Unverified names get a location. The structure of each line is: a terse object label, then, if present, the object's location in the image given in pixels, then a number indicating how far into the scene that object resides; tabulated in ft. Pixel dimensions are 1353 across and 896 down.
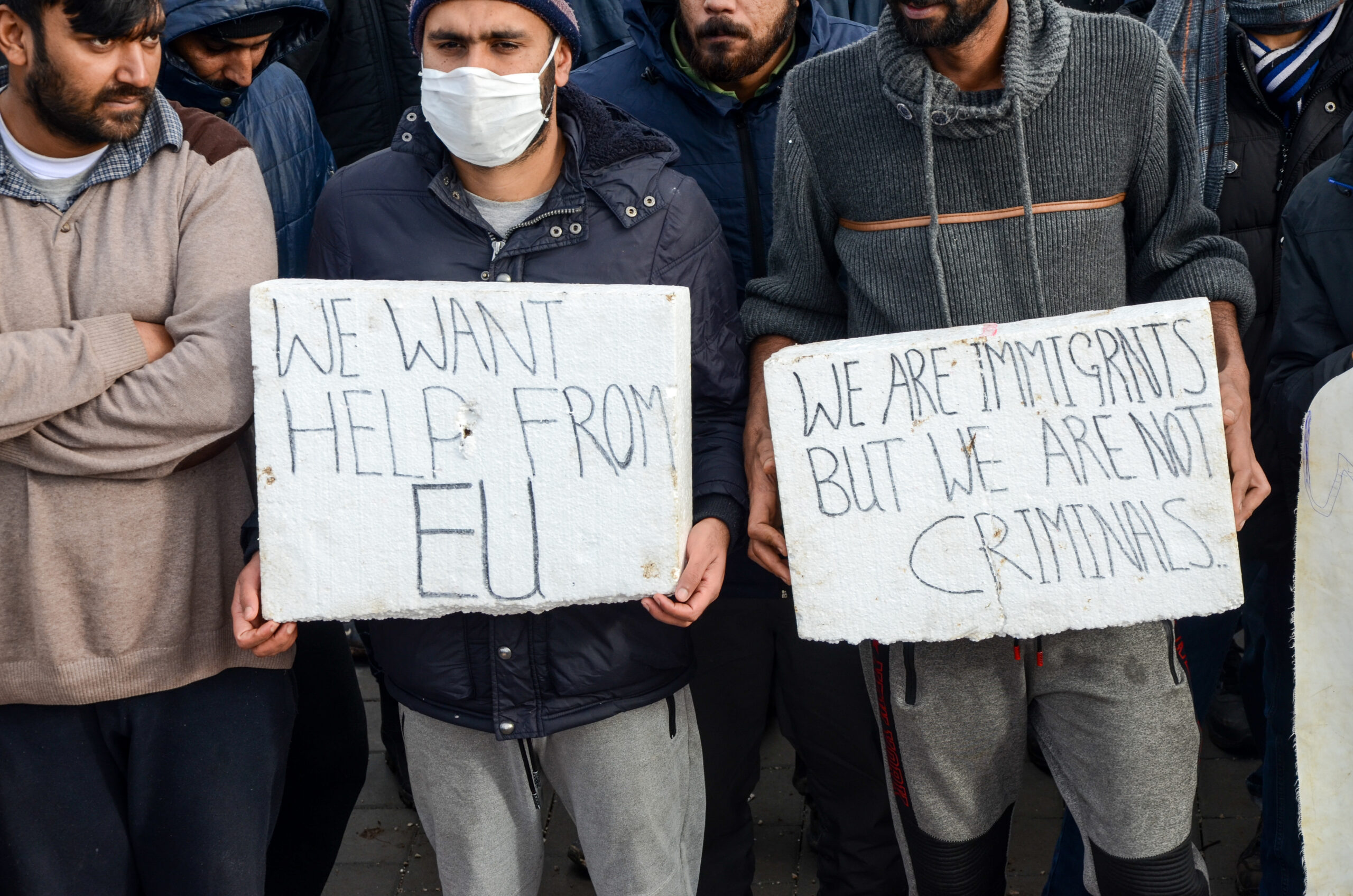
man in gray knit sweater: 7.19
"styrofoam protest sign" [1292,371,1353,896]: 6.66
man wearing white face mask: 7.57
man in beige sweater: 7.10
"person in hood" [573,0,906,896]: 9.39
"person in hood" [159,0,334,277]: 9.61
